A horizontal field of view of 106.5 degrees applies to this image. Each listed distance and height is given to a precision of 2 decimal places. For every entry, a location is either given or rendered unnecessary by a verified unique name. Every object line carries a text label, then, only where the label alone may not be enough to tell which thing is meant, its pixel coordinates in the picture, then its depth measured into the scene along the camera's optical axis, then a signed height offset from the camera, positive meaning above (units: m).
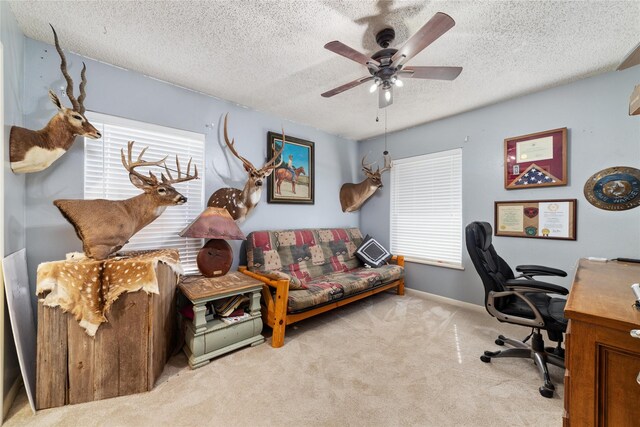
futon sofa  2.30 -0.77
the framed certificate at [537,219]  2.47 -0.08
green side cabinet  1.92 -0.96
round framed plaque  2.15 +0.22
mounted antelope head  1.59 +0.54
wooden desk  0.86 -0.58
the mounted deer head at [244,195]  2.71 +0.19
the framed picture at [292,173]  3.20 +0.56
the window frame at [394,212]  3.25 +0.00
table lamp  2.12 -0.22
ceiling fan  1.40 +1.02
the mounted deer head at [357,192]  3.90 +0.34
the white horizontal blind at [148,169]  2.08 +0.39
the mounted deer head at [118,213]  1.65 -0.01
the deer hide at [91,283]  1.48 -0.47
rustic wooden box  1.47 -0.93
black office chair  1.71 -0.74
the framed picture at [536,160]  2.51 +0.58
